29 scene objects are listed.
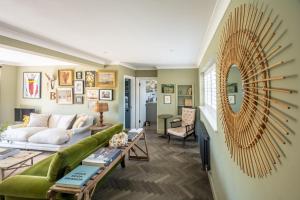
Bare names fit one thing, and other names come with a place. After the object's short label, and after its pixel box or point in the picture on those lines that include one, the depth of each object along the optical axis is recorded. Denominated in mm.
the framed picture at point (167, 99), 6353
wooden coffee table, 2858
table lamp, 5051
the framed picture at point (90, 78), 5641
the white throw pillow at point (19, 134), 4633
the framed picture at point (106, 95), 5547
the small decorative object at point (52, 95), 5919
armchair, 5065
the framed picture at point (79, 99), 5766
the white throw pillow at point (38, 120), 5320
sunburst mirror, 767
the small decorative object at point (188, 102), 6217
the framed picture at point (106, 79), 5508
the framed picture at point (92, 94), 5652
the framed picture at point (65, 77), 5777
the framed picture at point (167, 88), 6305
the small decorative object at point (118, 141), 2852
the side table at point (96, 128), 5011
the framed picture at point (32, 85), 5988
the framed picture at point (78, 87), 5730
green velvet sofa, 2016
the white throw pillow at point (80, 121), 5064
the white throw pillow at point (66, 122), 5219
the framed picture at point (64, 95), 5801
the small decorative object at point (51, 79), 5910
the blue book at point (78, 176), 1751
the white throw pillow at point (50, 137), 4445
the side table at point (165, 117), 6018
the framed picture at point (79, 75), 5723
